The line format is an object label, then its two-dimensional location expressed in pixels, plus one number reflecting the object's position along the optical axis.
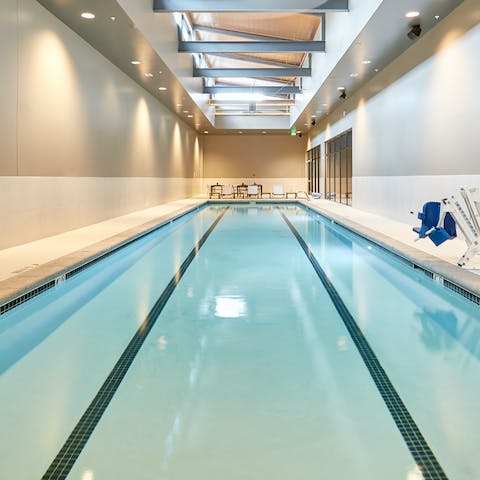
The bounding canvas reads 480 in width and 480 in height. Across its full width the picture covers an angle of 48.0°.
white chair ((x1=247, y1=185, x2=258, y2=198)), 22.22
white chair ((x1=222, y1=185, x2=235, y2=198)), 21.99
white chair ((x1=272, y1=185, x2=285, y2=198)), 22.45
